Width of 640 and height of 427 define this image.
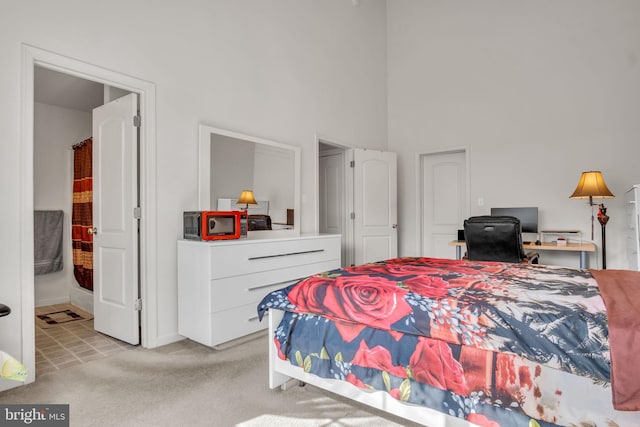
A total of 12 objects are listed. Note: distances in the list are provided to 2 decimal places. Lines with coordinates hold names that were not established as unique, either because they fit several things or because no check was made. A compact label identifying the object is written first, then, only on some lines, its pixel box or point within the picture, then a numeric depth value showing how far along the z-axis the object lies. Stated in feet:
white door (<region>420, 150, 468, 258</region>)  17.58
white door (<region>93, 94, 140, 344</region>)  9.57
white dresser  9.06
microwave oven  9.39
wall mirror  10.66
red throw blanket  3.83
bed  4.10
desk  12.70
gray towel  14.20
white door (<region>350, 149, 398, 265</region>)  16.53
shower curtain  13.37
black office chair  10.72
